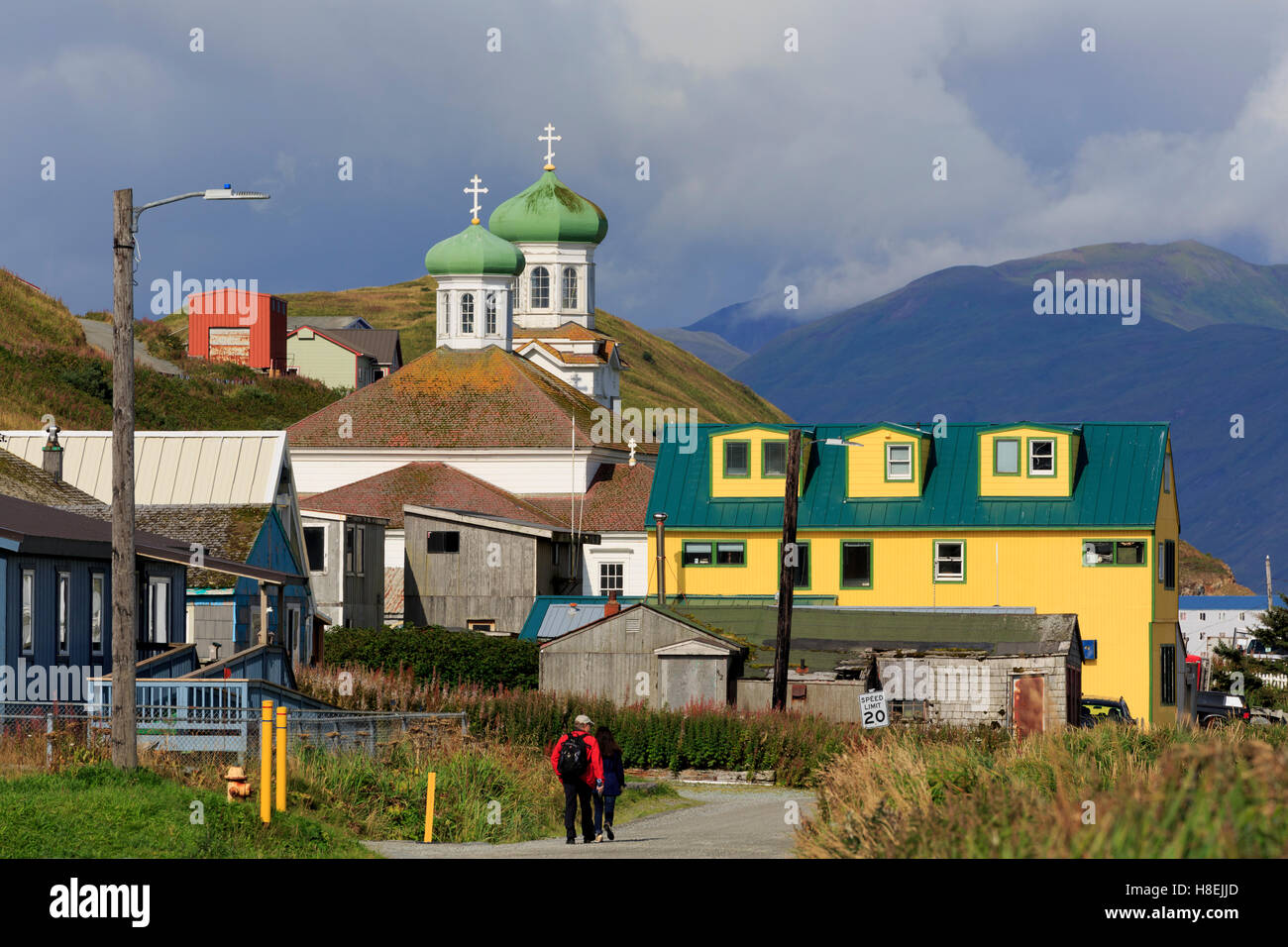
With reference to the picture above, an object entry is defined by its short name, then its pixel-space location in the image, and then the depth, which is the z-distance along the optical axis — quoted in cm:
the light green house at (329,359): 14062
